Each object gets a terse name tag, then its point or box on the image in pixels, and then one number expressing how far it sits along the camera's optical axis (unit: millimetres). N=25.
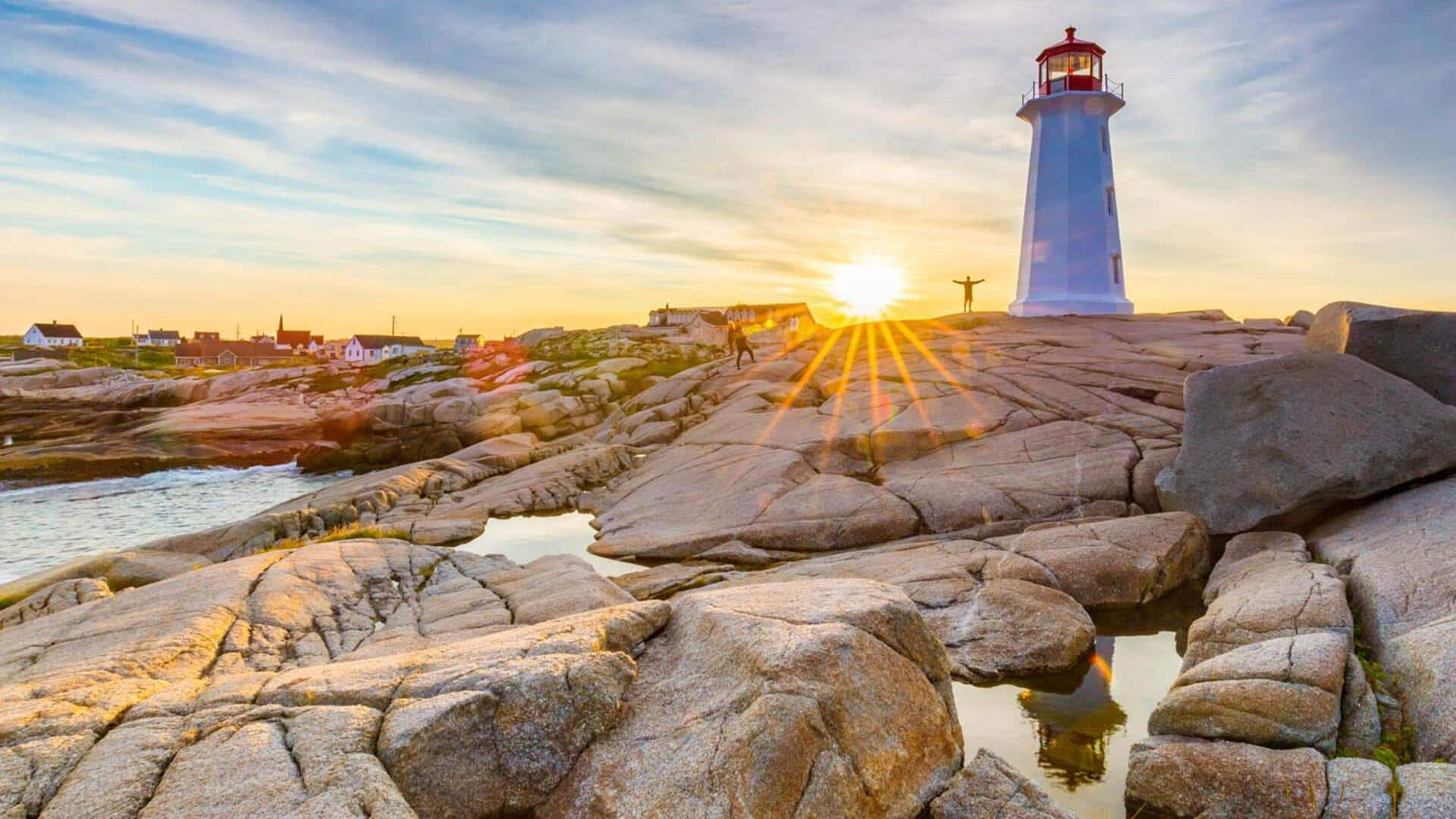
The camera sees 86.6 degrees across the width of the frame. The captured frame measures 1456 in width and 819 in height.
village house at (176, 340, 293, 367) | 140125
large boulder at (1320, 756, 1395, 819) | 6680
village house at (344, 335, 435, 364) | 142750
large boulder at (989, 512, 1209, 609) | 13562
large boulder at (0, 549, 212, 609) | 17406
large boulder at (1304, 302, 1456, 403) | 16438
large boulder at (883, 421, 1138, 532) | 17688
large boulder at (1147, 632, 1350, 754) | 7863
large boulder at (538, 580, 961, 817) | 6520
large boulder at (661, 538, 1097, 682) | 11328
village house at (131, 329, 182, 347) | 171250
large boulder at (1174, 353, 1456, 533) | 13727
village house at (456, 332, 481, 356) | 149525
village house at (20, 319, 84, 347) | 158250
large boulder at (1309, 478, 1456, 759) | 7957
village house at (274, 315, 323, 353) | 160738
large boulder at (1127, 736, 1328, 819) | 7062
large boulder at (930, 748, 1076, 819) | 7195
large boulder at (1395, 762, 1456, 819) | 6445
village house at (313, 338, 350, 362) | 153525
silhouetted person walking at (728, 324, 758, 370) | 40531
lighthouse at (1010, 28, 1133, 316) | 39219
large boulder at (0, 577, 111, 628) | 14234
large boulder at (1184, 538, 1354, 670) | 9875
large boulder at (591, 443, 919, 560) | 18016
